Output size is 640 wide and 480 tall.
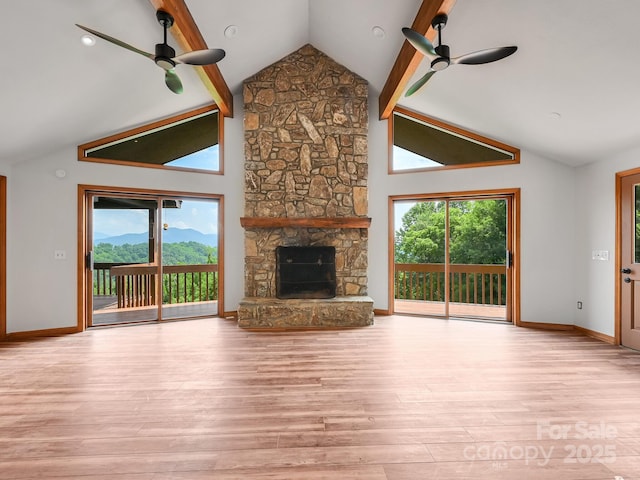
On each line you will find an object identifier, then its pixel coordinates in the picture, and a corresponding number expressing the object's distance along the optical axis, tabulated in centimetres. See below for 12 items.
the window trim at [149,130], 451
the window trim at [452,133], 473
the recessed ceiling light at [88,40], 286
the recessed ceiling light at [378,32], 381
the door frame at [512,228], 470
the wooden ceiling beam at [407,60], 286
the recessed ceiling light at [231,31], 377
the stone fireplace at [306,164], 499
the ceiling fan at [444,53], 271
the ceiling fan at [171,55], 283
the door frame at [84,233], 443
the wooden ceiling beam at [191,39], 287
